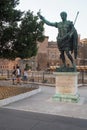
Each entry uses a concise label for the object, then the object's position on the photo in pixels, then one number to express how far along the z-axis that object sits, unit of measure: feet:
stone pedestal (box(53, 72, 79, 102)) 23.22
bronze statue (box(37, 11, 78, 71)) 23.64
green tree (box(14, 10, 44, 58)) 30.36
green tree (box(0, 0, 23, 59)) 29.03
